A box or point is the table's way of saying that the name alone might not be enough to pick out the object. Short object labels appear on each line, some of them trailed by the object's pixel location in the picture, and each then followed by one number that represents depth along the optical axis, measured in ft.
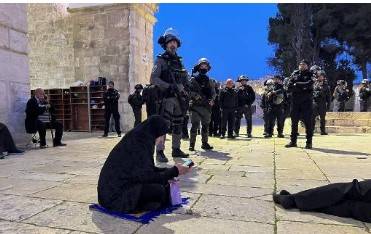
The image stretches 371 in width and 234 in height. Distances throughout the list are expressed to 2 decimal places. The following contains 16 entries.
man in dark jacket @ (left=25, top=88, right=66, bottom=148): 26.05
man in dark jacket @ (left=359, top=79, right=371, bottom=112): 45.80
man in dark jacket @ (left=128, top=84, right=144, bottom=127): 35.66
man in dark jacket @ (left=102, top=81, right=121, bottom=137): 36.11
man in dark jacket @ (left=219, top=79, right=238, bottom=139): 32.94
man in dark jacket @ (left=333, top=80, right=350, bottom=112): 48.85
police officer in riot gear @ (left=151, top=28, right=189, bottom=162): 18.83
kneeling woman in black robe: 9.89
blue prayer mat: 9.69
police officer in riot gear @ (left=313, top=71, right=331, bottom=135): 36.14
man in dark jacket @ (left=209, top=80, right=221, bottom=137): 36.37
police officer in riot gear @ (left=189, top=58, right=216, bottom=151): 23.09
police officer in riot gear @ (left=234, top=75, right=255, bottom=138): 35.29
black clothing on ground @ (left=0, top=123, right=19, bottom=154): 23.07
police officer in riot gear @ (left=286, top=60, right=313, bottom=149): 24.59
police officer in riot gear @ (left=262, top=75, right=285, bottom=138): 34.55
